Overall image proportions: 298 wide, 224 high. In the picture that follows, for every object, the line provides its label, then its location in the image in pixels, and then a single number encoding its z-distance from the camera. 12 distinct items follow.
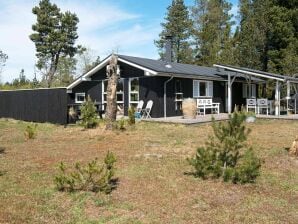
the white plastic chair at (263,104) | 21.61
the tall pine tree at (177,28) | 47.88
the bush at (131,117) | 15.49
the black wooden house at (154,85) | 19.66
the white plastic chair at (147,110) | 19.13
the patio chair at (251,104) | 22.12
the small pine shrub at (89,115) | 14.83
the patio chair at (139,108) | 19.08
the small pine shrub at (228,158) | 7.03
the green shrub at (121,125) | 14.12
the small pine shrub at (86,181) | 6.43
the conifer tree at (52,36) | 46.62
